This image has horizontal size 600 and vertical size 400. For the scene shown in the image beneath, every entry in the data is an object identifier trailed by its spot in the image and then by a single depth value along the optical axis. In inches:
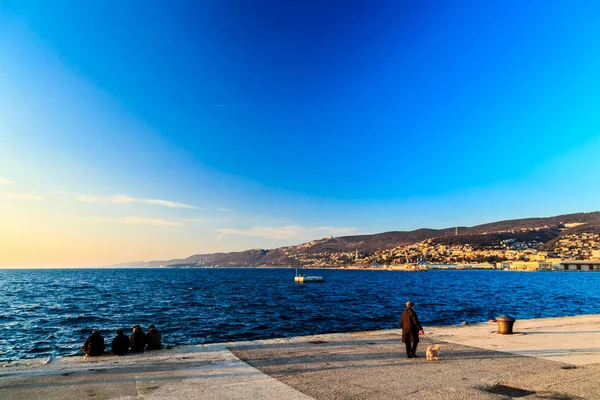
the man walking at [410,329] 467.5
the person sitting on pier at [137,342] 509.0
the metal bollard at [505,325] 658.2
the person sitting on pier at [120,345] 490.9
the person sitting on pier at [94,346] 490.6
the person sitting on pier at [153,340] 530.3
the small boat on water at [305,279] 4704.7
